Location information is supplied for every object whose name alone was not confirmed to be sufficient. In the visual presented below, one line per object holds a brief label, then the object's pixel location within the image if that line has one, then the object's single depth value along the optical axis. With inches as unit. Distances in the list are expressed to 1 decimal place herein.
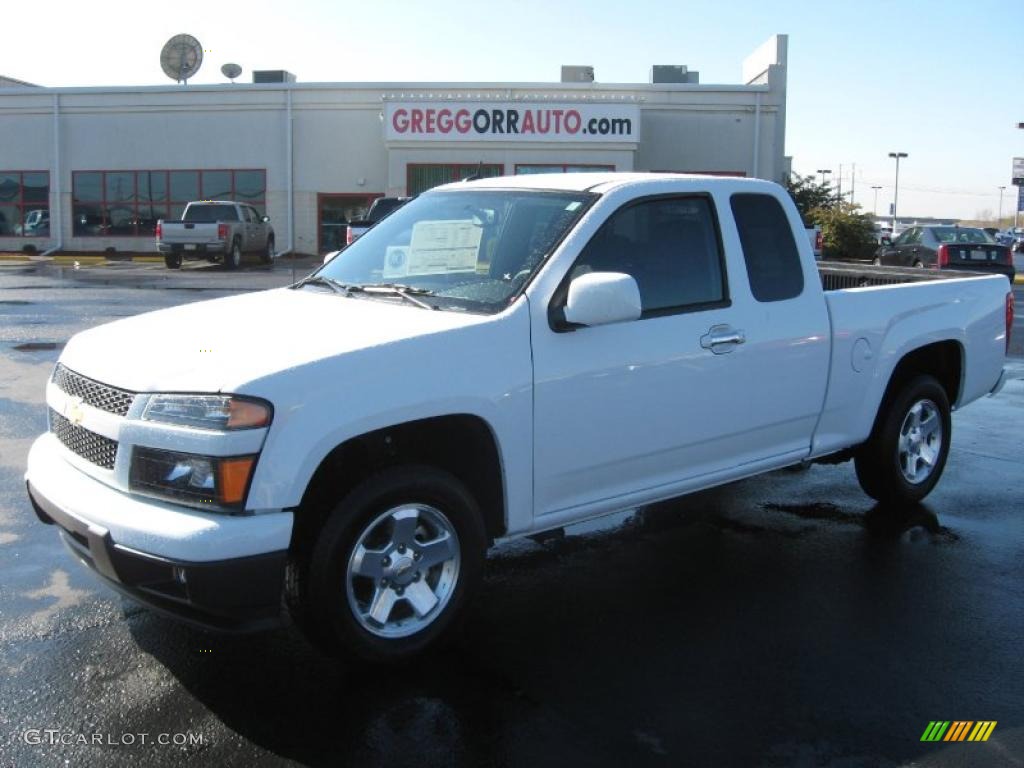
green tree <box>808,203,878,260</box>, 1298.0
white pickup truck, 143.2
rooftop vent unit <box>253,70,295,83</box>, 1488.7
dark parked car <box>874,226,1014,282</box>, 966.4
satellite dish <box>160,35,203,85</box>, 1519.4
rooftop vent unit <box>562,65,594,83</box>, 1418.6
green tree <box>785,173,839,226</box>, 1550.0
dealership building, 1293.1
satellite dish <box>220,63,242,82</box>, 1582.2
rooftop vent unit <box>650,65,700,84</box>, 1418.6
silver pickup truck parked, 1128.2
